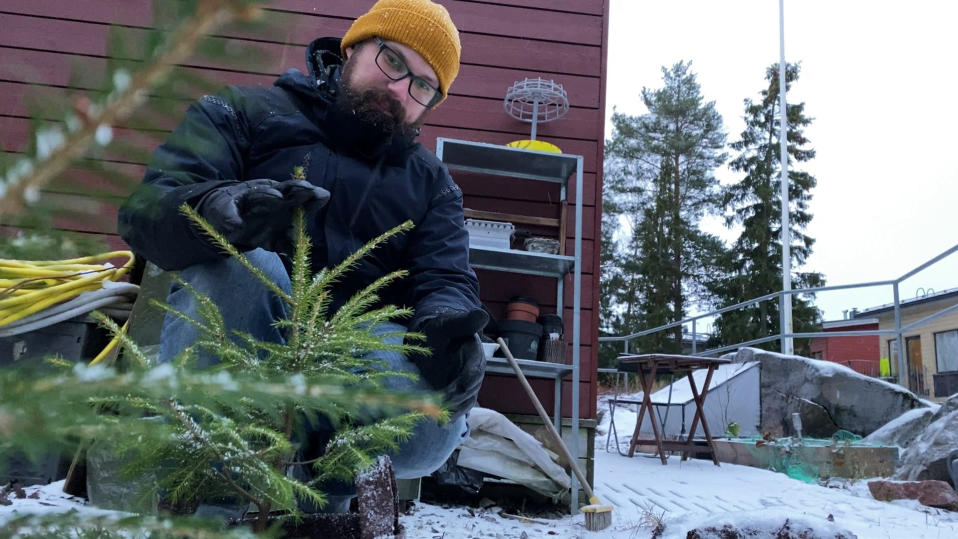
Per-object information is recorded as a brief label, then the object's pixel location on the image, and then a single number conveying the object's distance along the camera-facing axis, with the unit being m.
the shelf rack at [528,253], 3.37
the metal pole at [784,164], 14.63
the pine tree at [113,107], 0.23
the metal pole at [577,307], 3.32
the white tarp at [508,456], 2.95
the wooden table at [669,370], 5.23
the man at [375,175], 1.21
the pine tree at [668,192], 19.25
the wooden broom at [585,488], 2.62
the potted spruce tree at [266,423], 0.87
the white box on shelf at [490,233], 3.46
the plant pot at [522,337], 3.37
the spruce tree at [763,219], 18.92
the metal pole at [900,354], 6.62
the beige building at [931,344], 14.14
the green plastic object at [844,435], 6.13
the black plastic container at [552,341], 3.39
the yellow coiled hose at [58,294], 1.65
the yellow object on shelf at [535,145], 3.52
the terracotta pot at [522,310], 3.46
